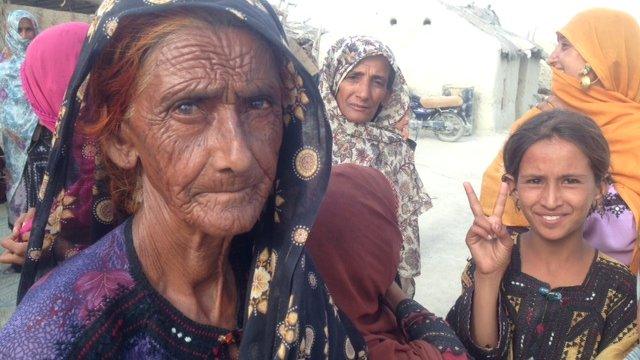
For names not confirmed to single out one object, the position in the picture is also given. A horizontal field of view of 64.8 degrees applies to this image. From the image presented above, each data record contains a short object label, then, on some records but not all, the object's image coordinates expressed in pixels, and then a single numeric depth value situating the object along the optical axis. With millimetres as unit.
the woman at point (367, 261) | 1400
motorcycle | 15898
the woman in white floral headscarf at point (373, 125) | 3596
